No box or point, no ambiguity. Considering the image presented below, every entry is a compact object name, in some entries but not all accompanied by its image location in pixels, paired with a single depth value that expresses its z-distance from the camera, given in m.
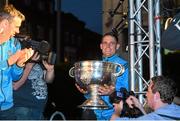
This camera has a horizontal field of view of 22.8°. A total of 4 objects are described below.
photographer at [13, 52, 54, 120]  4.22
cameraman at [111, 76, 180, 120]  3.12
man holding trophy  4.72
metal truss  4.95
